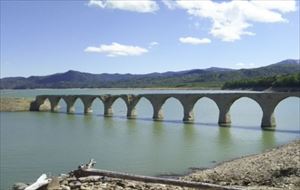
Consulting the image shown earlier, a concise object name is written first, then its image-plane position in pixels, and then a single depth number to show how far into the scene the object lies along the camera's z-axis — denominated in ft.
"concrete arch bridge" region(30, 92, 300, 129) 110.12
